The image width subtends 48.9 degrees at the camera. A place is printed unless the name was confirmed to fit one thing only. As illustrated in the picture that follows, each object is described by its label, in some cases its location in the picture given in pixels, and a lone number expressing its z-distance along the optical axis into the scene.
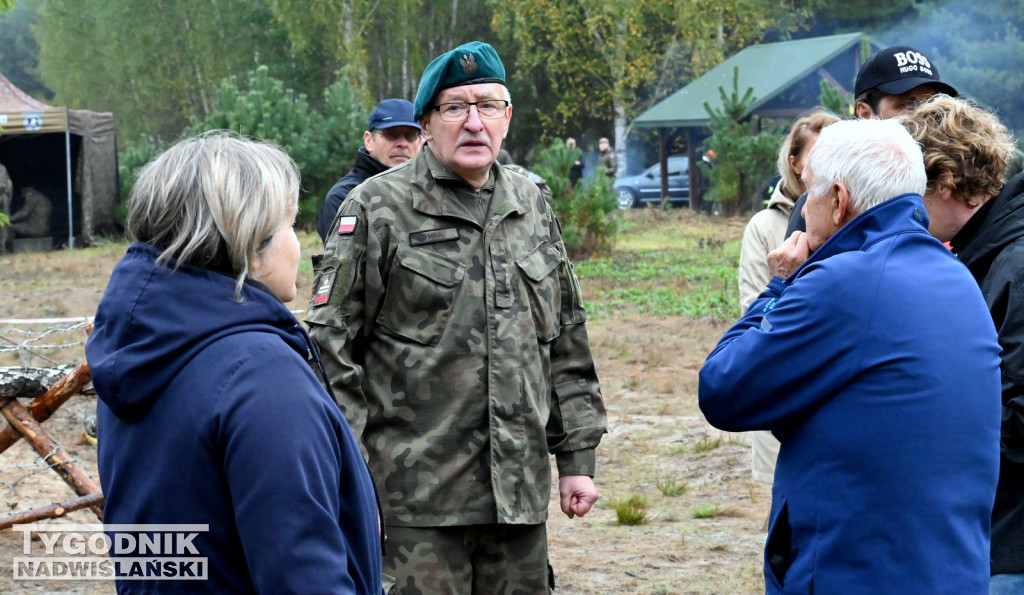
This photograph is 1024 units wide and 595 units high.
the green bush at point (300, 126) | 19.86
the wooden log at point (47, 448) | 4.93
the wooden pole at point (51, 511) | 4.70
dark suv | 30.58
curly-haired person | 2.58
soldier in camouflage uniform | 3.01
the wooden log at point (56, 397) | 4.97
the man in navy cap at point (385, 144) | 5.58
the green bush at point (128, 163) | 22.31
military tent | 20.72
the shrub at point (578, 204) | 16.86
